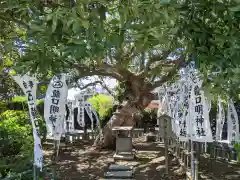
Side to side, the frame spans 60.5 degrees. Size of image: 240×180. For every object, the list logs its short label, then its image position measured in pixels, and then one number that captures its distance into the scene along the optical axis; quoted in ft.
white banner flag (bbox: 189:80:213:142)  11.81
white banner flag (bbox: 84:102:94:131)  29.66
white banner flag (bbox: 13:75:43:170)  11.10
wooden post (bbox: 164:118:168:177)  16.65
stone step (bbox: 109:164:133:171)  12.43
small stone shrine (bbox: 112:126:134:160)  21.87
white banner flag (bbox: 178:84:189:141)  14.44
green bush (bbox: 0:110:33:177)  13.39
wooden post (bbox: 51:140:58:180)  12.29
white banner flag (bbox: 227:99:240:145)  15.71
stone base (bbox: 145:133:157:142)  32.80
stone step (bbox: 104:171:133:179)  11.34
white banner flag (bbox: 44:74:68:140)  12.20
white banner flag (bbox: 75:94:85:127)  29.56
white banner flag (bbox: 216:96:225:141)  18.83
